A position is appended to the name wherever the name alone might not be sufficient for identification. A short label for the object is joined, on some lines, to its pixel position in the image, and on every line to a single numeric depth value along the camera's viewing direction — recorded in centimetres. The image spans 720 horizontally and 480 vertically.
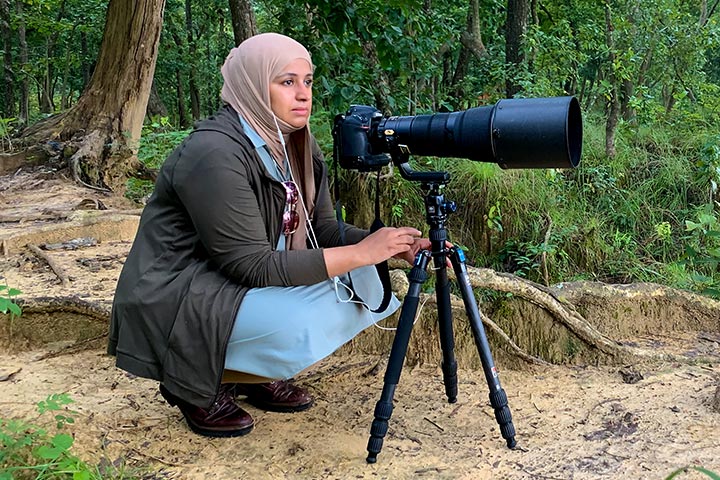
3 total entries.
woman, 184
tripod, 187
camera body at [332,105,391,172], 192
